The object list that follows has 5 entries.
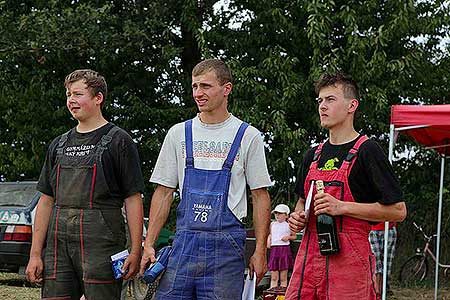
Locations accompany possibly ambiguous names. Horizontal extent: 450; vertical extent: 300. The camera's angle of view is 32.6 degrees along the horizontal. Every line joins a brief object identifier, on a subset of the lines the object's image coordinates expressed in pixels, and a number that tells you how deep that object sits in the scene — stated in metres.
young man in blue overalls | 4.09
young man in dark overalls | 4.41
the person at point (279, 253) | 10.53
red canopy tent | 8.32
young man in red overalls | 3.88
